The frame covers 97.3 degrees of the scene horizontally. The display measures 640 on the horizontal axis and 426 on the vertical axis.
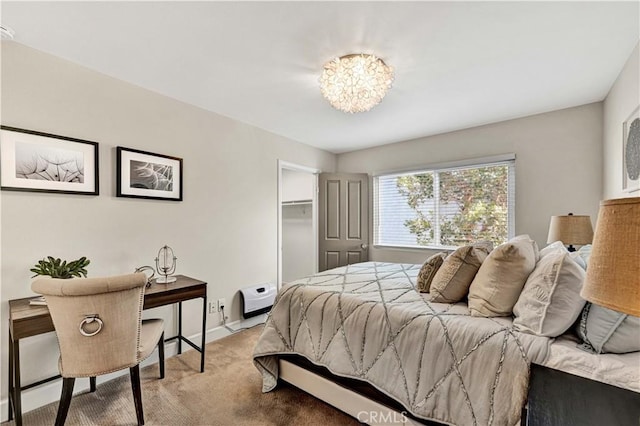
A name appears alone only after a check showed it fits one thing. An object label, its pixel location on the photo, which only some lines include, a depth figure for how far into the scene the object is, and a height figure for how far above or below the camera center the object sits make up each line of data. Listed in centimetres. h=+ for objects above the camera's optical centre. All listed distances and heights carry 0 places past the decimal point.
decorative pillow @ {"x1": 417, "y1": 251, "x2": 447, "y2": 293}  202 -43
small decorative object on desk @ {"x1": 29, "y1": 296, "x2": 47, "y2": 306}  176 -56
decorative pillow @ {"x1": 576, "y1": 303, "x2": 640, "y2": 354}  111 -49
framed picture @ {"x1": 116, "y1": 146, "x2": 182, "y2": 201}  234 +34
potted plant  177 -35
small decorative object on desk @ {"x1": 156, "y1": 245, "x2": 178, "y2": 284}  250 -43
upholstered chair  152 -63
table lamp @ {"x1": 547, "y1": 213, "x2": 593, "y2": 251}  238 -15
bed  120 -74
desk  155 -63
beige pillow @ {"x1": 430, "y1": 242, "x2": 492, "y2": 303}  178 -40
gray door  442 -3
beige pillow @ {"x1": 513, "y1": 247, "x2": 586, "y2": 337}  127 -40
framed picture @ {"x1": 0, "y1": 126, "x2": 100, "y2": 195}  182 +36
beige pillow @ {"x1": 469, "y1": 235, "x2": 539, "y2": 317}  151 -36
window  336 +9
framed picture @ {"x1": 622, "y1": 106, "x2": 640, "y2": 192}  184 +41
